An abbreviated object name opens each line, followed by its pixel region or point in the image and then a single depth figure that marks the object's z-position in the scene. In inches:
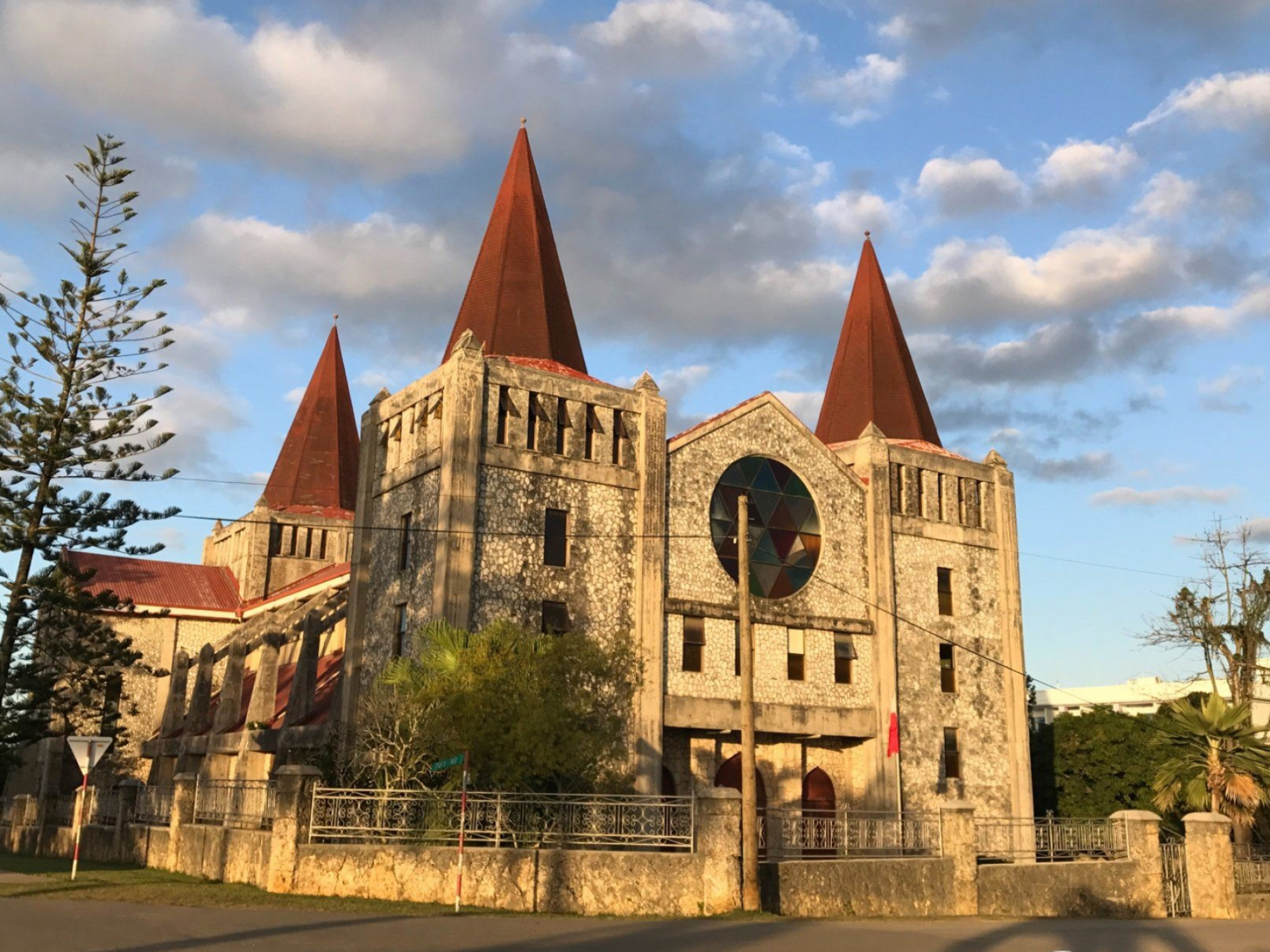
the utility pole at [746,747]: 733.3
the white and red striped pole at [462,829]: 676.7
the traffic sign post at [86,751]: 783.1
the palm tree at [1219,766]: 1037.2
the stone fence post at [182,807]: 914.4
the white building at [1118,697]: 3750.0
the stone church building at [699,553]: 1096.8
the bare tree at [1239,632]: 1512.1
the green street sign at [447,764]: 806.5
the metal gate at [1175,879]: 964.6
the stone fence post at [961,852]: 857.5
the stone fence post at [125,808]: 1028.5
